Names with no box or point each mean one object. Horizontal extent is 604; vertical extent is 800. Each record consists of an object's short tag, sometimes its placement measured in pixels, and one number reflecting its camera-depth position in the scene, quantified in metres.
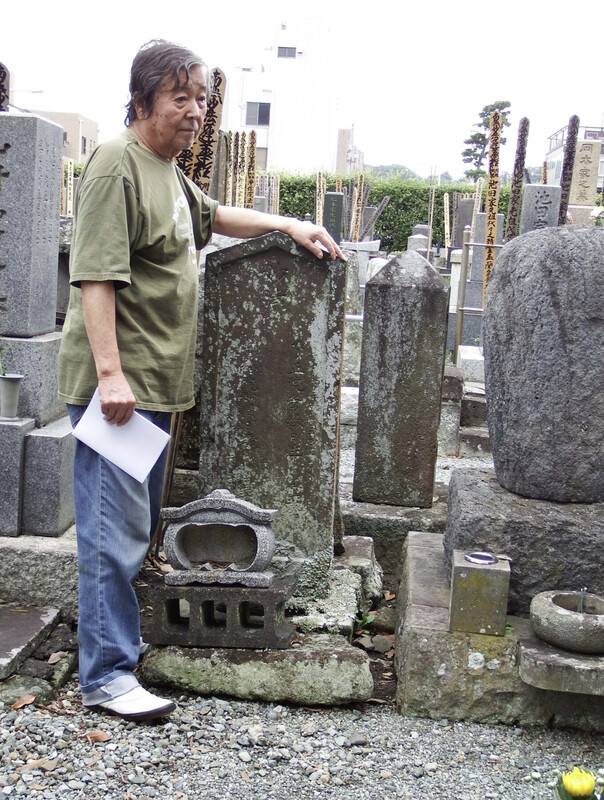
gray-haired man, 2.28
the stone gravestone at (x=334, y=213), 10.78
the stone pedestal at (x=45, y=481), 3.04
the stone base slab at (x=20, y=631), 2.60
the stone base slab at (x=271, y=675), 2.64
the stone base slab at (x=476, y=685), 2.59
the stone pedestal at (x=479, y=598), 2.63
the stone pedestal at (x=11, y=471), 3.00
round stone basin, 2.45
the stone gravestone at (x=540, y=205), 7.55
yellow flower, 1.40
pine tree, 28.02
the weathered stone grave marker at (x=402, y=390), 4.51
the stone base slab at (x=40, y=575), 2.97
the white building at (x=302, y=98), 35.09
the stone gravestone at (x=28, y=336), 3.00
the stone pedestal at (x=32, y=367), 3.08
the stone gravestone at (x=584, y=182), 10.73
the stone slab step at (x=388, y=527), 4.17
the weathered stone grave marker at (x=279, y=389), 2.85
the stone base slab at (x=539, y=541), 2.81
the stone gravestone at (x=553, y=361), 2.82
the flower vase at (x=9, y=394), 3.01
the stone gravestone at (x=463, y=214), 14.98
